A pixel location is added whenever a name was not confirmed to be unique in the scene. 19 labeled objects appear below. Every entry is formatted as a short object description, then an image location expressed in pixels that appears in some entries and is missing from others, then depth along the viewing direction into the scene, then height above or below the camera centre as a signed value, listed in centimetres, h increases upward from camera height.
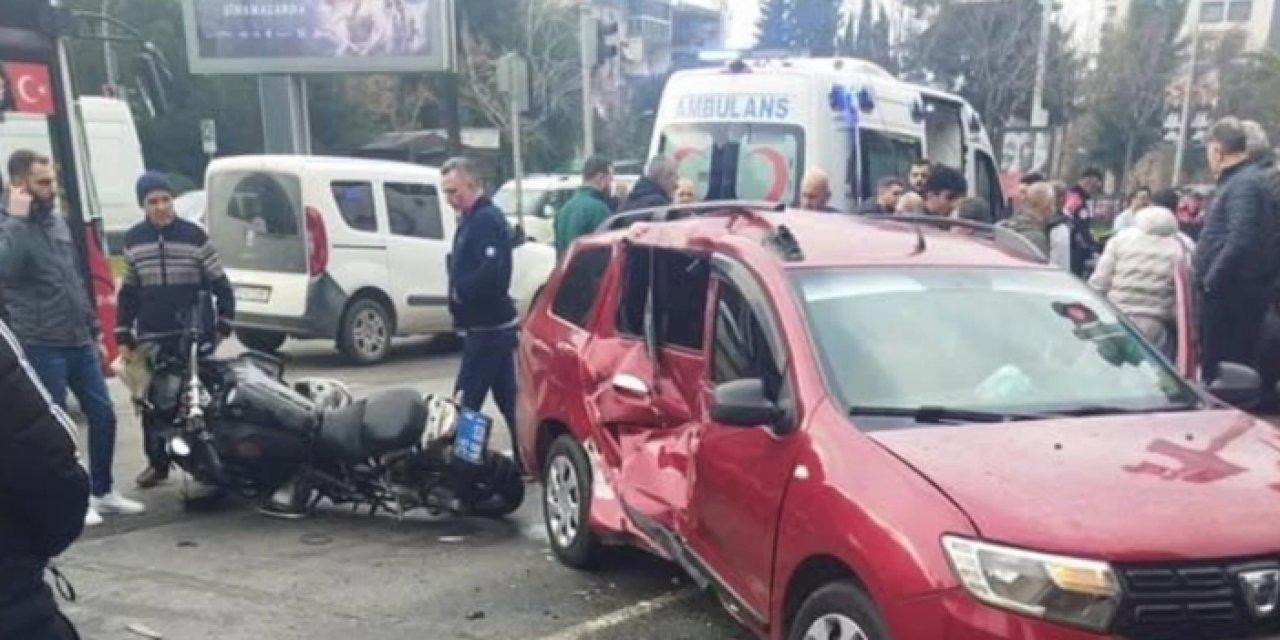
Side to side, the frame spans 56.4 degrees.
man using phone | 578 -121
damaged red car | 290 -116
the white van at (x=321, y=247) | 1102 -185
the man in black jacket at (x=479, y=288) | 671 -133
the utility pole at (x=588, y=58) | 1566 -16
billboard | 1917 +18
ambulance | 1040 -72
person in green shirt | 844 -111
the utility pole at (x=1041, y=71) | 2580 -58
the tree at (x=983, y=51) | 3055 -18
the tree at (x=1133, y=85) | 3769 -129
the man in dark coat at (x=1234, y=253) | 690 -121
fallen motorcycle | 589 -194
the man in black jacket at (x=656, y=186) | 863 -101
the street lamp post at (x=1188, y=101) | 3766 -181
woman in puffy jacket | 697 -132
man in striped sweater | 654 -121
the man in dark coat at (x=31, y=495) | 233 -88
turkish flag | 790 -26
